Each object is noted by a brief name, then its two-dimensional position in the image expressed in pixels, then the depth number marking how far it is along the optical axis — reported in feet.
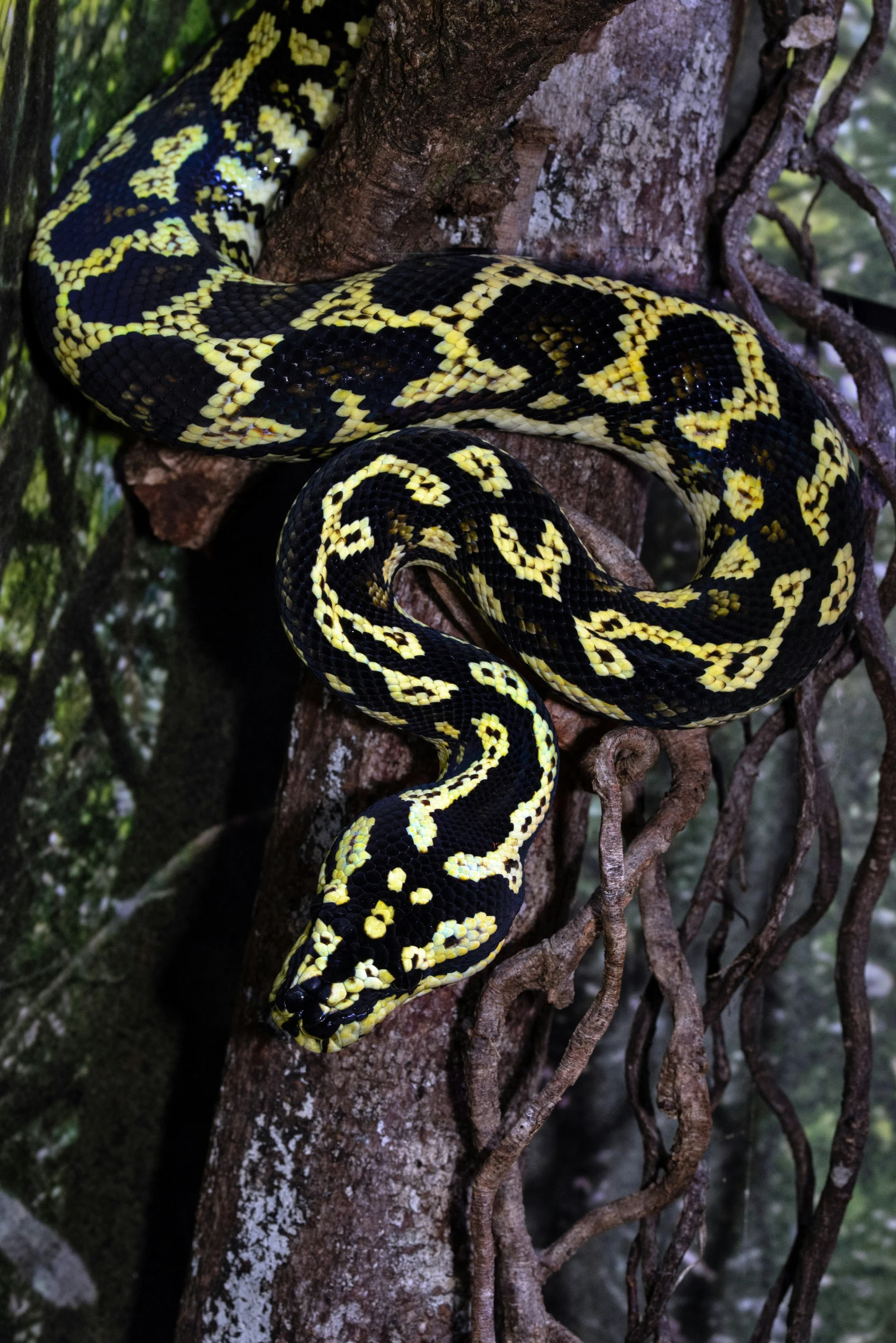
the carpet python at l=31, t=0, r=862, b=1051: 3.81
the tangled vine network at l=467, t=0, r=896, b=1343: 3.76
